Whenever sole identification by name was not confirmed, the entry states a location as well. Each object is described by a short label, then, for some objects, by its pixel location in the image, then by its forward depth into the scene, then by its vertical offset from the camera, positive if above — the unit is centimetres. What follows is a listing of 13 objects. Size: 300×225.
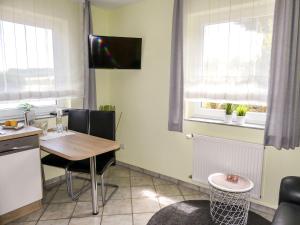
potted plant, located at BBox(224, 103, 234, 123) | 248 -28
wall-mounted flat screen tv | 294 +43
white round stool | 204 -114
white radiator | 230 -77
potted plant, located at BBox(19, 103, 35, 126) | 255 -32
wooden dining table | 198 -57
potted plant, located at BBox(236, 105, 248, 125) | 242 -30
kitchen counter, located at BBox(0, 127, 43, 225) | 209 -84
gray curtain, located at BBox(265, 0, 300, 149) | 191 +8
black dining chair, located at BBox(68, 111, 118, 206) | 238 -57
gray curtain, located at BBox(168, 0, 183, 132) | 261 +14
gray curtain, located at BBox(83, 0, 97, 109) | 303 +14
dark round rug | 222 -129
